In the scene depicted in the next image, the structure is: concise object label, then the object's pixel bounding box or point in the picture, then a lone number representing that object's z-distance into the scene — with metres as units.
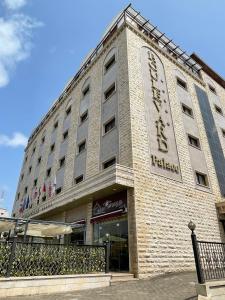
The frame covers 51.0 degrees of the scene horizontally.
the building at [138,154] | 10.68
